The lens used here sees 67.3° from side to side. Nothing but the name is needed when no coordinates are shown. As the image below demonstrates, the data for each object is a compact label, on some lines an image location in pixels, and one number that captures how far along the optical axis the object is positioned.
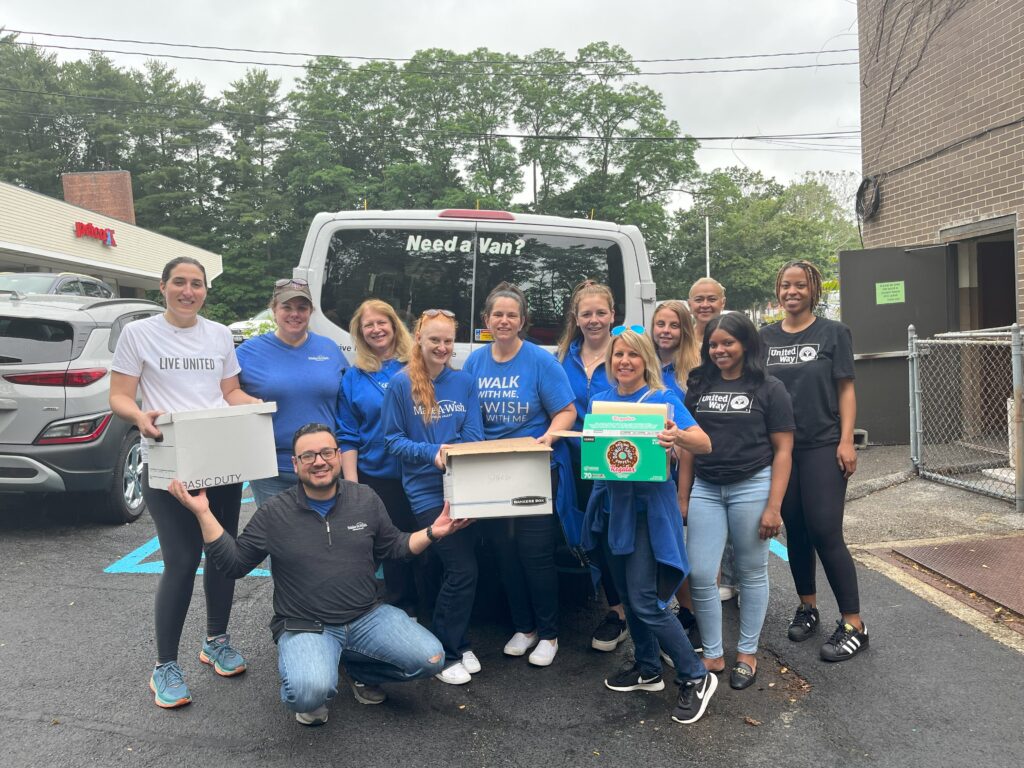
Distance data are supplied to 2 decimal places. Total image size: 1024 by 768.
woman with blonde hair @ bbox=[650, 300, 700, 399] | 3.87
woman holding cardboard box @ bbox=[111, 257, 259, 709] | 3.19
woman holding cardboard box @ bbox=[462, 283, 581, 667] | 3.51
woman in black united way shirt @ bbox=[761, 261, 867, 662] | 3.70
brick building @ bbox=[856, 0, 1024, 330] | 7.38
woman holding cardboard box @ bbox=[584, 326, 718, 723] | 3.15
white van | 4.61
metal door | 8.52
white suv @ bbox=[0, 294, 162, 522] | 5.32
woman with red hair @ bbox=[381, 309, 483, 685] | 3.42
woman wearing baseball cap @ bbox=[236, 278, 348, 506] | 3.54
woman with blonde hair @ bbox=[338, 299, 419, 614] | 3.71
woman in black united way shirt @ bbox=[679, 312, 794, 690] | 3.33
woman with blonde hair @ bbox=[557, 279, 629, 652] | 3.75
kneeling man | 3.12
